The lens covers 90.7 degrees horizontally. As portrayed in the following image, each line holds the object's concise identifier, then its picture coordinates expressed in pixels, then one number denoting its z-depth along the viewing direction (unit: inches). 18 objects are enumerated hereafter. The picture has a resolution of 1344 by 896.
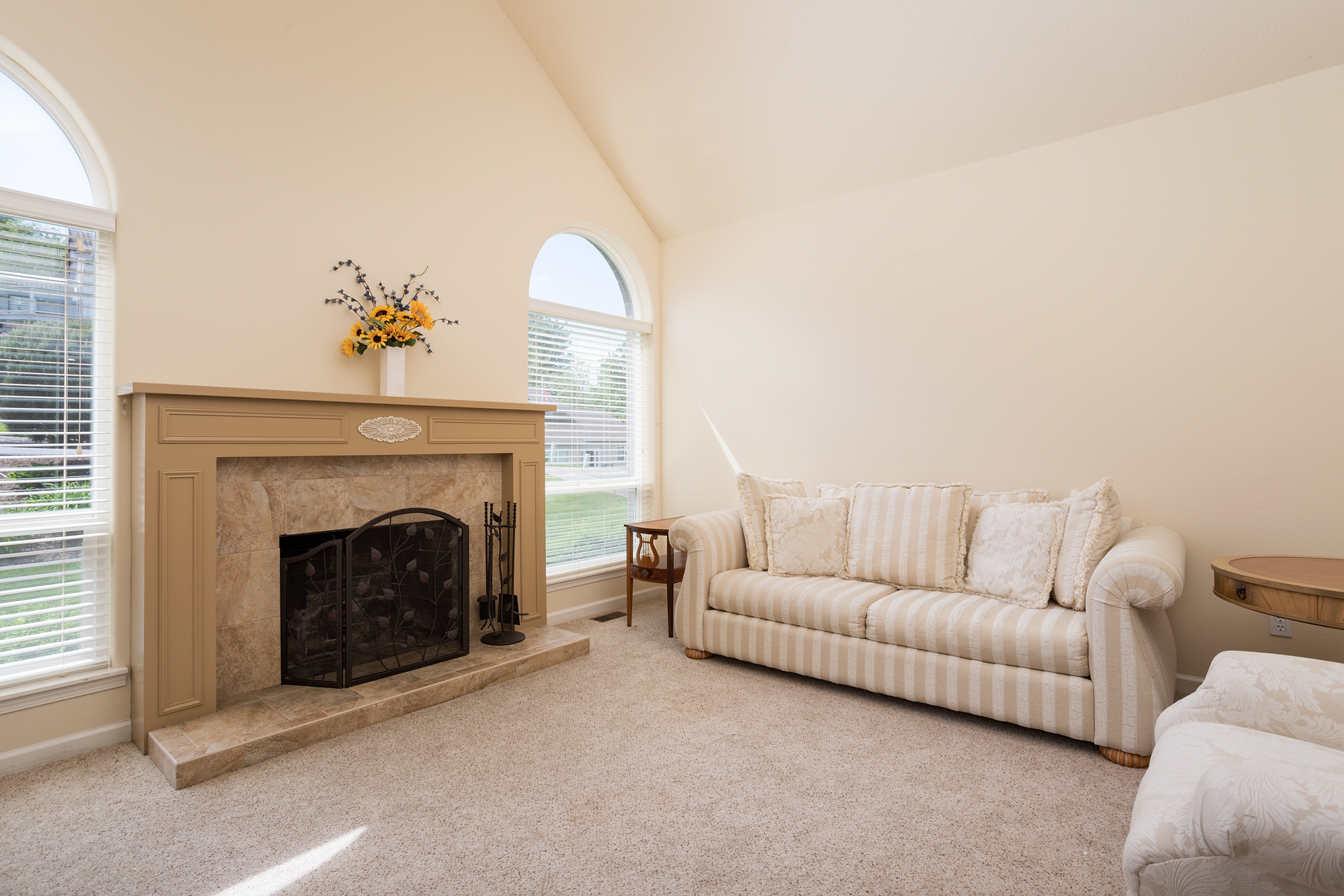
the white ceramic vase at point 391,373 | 125.2
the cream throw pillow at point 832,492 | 145.0
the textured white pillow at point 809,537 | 134.5
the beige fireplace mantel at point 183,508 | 95.2
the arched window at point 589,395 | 167.8
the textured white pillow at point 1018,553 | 110.8
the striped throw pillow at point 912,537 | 122.9
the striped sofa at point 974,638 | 91.1
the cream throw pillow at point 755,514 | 140.6
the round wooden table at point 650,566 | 156.3
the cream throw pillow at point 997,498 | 125.8
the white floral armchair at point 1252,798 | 36.9
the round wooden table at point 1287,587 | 78.7
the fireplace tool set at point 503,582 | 137.7
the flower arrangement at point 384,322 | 123.8
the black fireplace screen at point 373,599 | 113.3
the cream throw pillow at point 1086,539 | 105.8
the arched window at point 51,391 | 93.2
